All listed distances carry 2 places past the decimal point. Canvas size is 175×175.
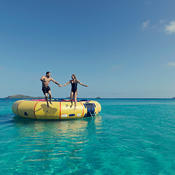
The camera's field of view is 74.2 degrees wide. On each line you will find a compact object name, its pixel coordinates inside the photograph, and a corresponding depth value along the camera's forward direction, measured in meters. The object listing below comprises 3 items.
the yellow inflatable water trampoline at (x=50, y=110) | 8.88
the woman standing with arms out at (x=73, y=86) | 8.79
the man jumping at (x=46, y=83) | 7.64
